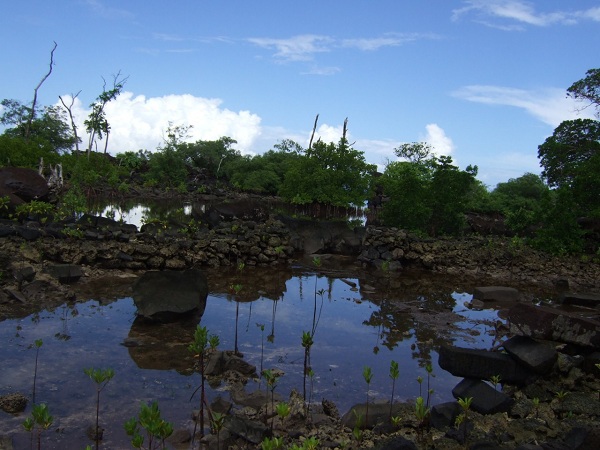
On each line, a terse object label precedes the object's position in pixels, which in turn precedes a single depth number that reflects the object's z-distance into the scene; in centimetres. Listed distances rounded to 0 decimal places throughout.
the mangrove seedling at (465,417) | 606
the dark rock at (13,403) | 673
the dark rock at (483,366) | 806
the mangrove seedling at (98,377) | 561
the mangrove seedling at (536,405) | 716
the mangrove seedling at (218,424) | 544
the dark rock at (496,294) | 1608
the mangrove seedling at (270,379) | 676
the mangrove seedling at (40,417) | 471
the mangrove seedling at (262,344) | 946
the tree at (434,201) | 2678
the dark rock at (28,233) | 1581
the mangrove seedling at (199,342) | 683
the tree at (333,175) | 4034
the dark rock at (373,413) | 693
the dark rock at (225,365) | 851
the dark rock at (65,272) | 1363
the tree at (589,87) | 3559
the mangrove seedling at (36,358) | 739
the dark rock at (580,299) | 1530
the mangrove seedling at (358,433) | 590
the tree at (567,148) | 3356
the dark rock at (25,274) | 1248
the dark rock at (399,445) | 525
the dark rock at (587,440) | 508
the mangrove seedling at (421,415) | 635
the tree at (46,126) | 6819
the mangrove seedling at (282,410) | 545
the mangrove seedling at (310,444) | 467
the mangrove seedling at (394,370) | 700
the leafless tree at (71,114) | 5662
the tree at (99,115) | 6112
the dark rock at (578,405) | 709
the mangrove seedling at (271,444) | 458
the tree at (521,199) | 2478
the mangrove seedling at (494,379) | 756
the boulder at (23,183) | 2164
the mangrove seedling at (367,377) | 683
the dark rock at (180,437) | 623
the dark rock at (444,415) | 681
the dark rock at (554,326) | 829
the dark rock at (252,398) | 745
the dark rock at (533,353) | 802
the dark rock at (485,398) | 725
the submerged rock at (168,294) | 1103
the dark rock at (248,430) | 597
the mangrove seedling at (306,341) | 783
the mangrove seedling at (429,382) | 747
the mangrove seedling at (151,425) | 472
